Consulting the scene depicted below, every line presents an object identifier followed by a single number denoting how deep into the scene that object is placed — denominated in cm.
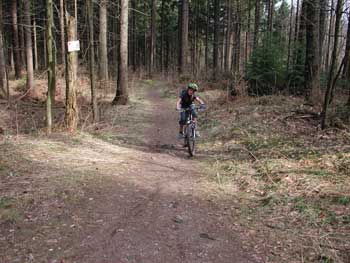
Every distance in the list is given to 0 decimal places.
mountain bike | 832
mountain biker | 858
